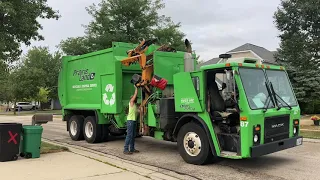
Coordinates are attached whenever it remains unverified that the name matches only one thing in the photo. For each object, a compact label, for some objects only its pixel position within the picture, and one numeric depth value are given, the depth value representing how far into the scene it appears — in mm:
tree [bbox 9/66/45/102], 38281
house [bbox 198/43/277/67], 35662
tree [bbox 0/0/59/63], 11385
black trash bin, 7995
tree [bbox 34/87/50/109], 44969
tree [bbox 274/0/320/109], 23156
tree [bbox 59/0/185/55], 27016
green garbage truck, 6980
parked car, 52828
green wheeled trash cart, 8445
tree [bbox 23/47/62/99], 45594
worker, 9336
